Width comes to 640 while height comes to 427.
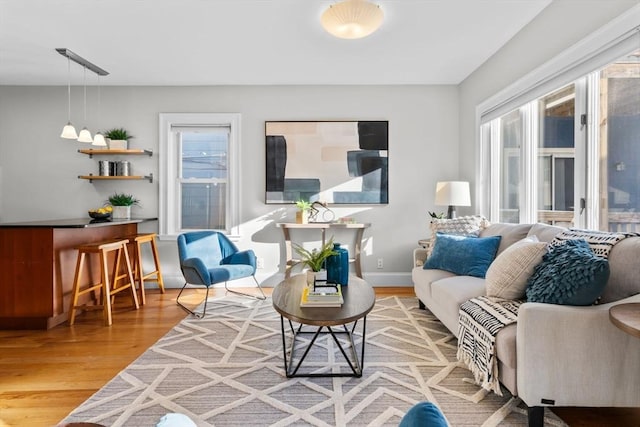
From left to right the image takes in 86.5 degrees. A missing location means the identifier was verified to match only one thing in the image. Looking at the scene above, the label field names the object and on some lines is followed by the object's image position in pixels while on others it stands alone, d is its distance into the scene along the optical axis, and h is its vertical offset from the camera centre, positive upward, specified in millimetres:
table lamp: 3625 +162
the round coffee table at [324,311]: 1844 -581
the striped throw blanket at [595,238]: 1839 -170
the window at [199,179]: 4348 +403
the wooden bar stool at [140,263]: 3744 -627
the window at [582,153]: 2136 +416
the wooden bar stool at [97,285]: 3047 -640
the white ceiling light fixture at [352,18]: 2154 +1248
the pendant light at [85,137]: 3504 +761
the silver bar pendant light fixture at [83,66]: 3387 +1558
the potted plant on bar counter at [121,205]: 4125 +62
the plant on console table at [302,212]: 4070 -35
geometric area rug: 1725 -1039
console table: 4000 -275
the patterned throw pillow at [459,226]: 3191 -161
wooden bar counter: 2924 -556
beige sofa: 1546 -690
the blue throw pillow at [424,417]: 615 -386
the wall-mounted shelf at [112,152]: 4141 +717
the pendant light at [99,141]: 3638 +745
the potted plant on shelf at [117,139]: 4160 +878
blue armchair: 3277 -528
